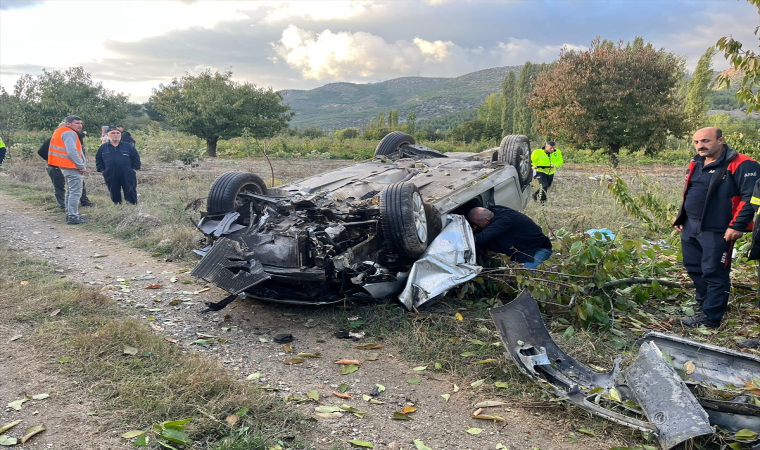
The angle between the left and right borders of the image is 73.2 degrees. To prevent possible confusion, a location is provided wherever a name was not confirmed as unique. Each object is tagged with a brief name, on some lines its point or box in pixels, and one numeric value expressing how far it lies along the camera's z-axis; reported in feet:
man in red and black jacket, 13.12
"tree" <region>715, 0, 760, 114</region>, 13.44
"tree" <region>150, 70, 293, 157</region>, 77.66
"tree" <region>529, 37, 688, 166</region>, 60.44
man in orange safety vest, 26.48
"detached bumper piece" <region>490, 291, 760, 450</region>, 8.77
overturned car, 14.28
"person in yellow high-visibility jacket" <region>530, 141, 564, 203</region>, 35.01
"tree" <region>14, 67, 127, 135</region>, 69.87
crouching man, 17.12
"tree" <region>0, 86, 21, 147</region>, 70.08
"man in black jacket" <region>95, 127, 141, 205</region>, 29.14
